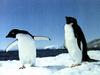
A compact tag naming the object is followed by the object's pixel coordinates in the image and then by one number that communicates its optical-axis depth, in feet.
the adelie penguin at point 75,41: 4.32
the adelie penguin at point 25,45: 4.42
